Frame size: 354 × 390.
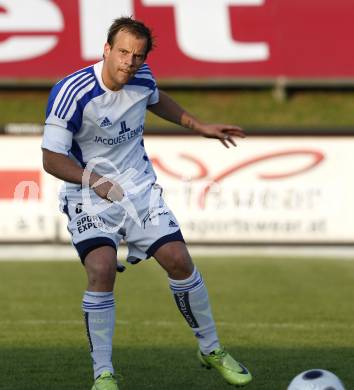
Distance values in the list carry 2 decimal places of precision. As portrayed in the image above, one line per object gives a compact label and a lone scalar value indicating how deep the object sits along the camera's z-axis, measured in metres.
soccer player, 13.27
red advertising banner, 41.06
